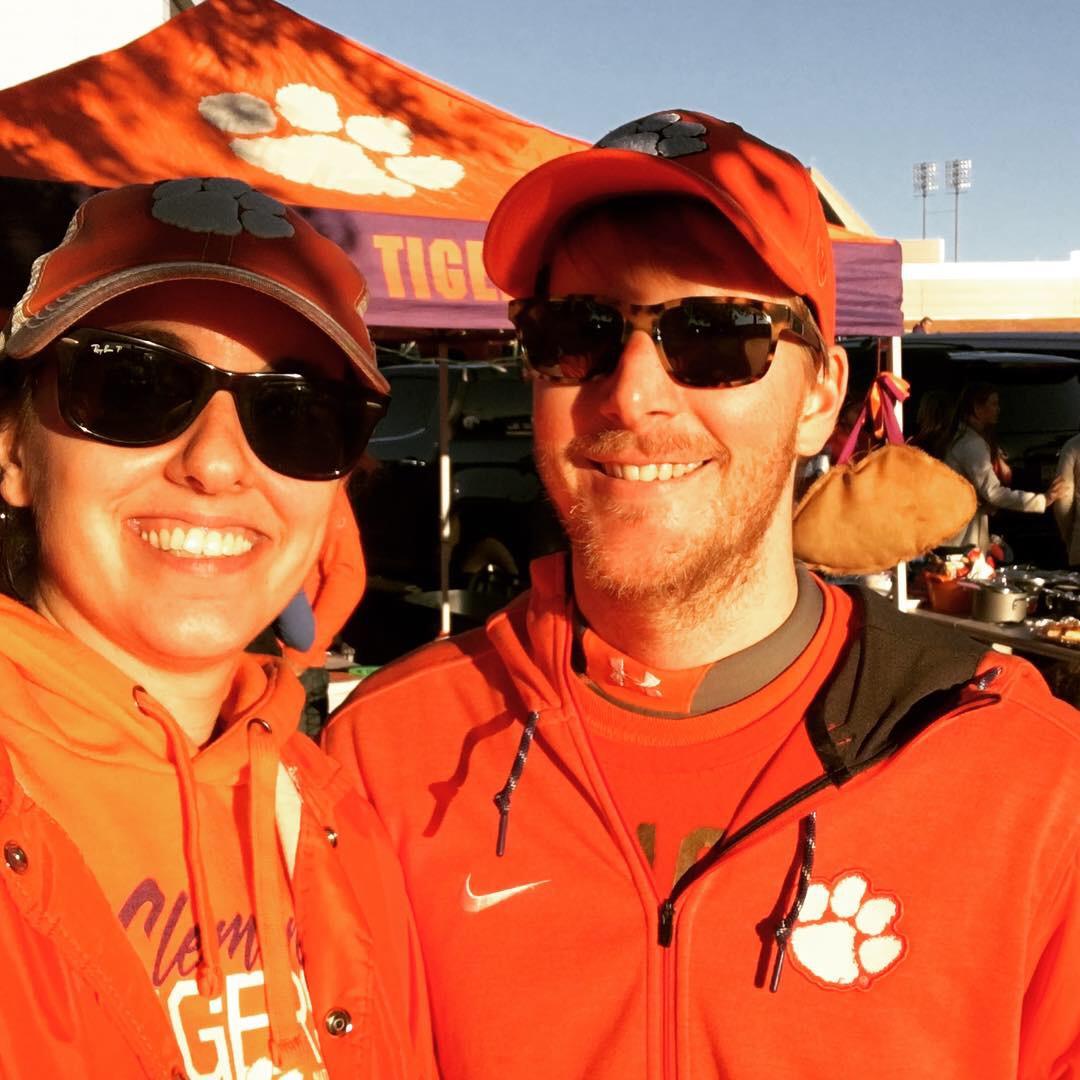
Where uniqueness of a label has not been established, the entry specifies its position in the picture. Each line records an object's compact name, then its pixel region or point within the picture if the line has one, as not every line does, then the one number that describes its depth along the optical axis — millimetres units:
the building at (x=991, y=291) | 46219
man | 1438
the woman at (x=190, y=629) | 1288
